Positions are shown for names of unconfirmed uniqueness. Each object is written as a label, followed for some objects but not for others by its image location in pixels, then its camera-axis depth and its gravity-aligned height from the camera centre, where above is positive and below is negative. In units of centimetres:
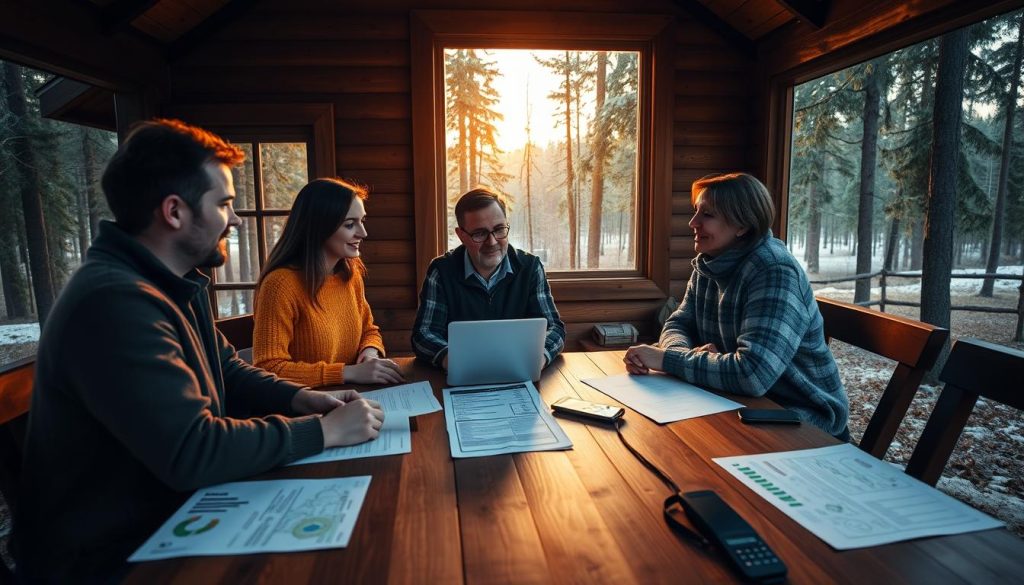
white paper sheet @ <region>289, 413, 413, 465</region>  110 -41
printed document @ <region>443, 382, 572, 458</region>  116 -41
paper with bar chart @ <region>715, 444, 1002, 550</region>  83 -42
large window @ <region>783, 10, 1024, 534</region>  373 +49
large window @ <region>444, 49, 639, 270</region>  349 +67
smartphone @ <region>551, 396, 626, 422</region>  130 -39
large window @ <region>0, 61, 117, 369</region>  400 +42
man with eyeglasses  213 -13
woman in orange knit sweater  168 -17
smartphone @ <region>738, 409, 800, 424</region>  127 -40
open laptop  148 -29
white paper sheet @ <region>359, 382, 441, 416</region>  139 -40
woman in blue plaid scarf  155 -23
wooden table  74 -43
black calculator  73 -42
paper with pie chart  79 -42
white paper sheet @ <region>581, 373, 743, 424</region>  137 -40
